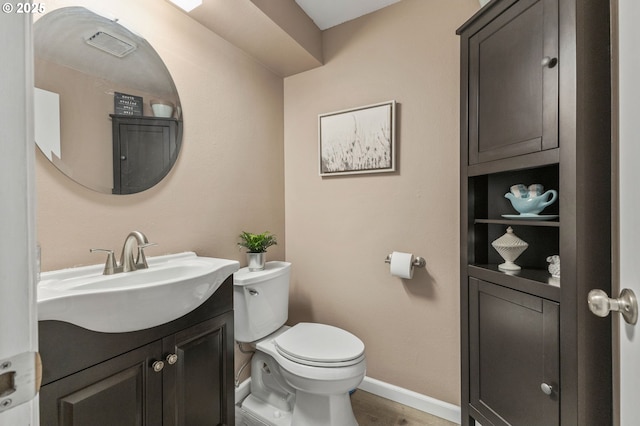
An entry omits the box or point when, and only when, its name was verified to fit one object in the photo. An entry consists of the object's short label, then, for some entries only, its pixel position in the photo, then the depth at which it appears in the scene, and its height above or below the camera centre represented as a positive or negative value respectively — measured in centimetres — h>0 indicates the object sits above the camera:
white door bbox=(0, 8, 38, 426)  33 -1
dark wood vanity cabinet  78 -51
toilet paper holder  162 -29
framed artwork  171 +44
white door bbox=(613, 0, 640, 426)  54 +4
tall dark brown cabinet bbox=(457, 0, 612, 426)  88 +0
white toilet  130 -69
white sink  77 -25
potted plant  162 -21
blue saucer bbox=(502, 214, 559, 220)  107 -2
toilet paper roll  160 -30
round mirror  105 +44
